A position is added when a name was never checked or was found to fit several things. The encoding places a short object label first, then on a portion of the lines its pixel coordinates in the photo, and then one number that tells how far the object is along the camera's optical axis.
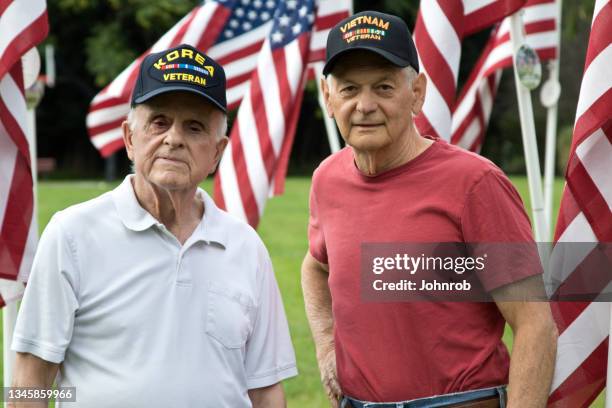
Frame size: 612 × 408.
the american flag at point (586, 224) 6.69
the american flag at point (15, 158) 7.77
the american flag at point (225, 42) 12.23
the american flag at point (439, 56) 8.71
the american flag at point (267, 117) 10.95
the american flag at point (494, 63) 12.59
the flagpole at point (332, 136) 11.82
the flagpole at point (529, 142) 9.95
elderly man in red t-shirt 5.08
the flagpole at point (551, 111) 13.09
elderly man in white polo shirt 4.72
